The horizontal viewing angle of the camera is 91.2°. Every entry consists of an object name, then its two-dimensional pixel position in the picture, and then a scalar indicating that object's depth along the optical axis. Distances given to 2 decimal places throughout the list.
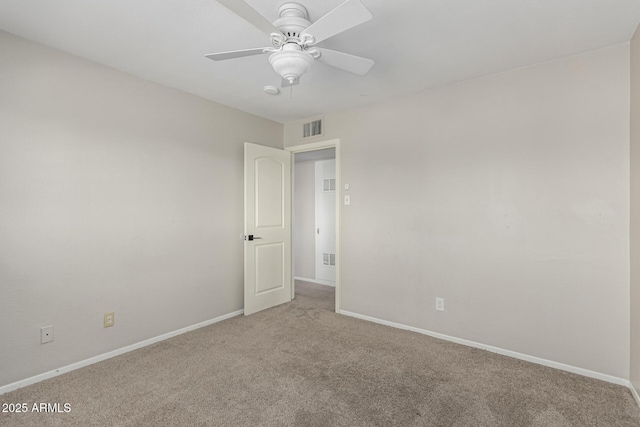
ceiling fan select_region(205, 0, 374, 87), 1.51
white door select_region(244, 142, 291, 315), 3.72
